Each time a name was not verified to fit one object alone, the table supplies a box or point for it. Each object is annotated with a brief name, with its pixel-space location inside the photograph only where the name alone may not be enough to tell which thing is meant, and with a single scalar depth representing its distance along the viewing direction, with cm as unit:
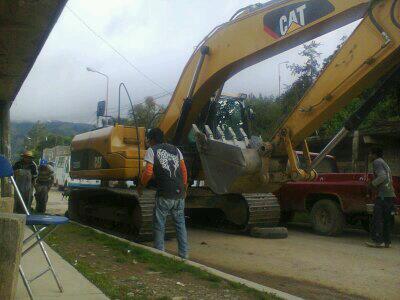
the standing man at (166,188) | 712
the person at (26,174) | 1273
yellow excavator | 712
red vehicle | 1063
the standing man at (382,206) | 946
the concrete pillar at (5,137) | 1076
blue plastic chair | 403
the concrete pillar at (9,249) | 380
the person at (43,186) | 1479
